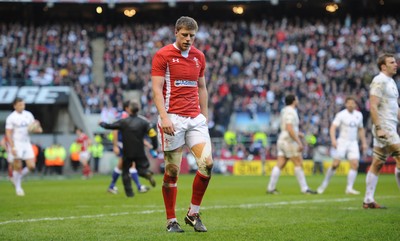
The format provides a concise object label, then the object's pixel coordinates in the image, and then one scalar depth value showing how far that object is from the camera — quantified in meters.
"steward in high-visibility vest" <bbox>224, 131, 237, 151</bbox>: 37.75
